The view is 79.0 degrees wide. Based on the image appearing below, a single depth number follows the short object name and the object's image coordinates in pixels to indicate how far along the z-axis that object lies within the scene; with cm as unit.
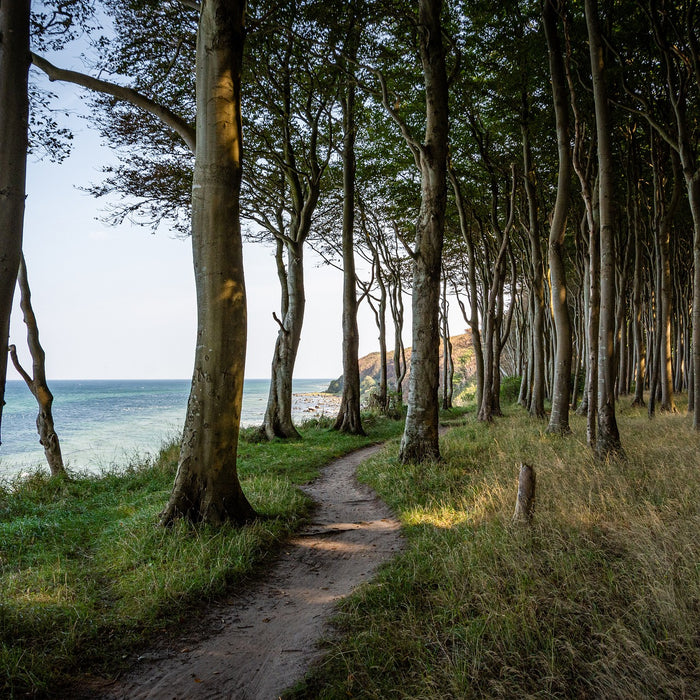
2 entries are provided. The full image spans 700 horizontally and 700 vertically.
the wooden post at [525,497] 455
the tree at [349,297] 1395
